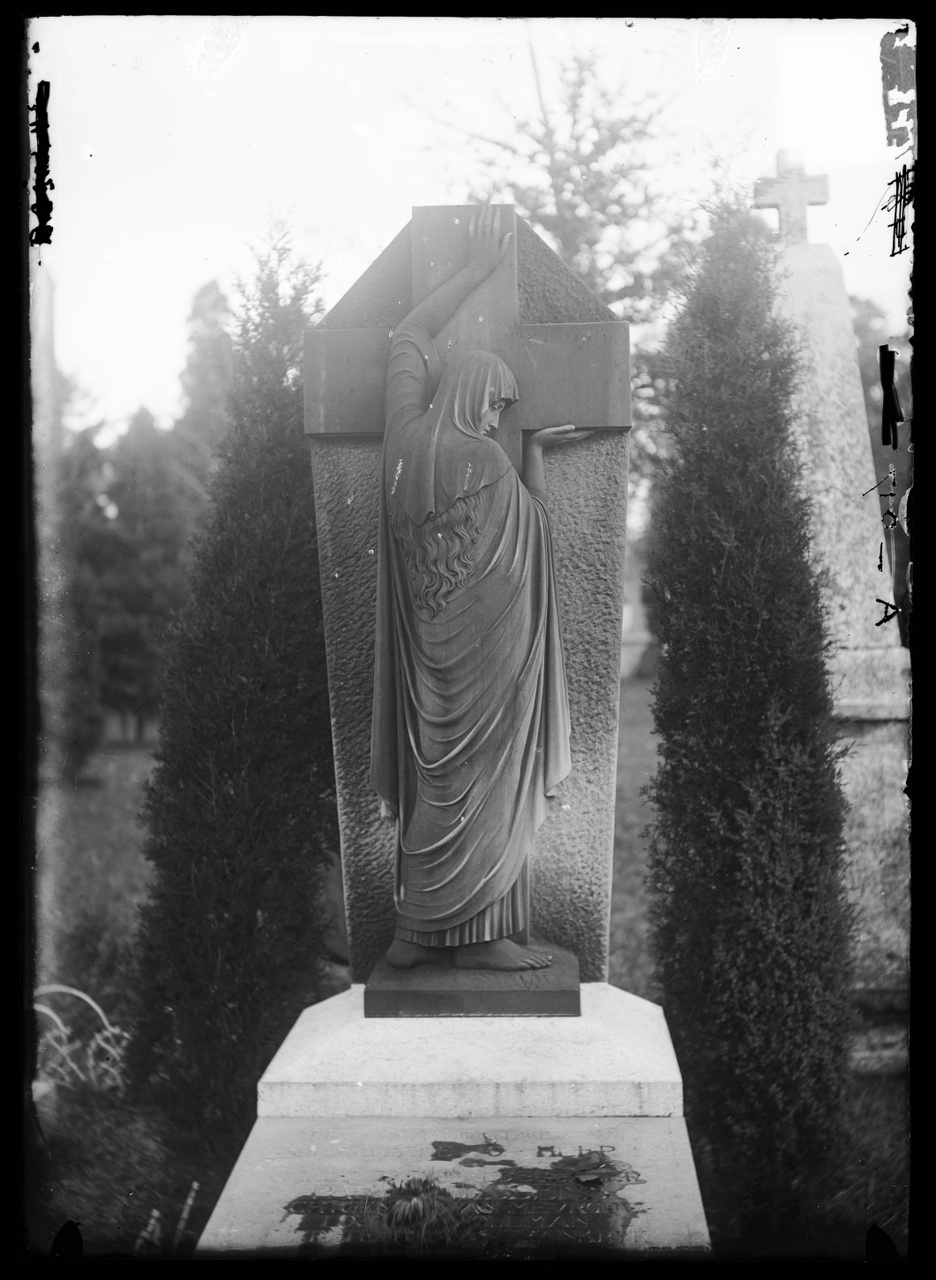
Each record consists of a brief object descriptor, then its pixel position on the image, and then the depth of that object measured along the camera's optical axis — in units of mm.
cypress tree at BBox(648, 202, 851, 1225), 3793
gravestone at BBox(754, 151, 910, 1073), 4062
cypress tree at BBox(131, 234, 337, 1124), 4098
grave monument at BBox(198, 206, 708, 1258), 2814
